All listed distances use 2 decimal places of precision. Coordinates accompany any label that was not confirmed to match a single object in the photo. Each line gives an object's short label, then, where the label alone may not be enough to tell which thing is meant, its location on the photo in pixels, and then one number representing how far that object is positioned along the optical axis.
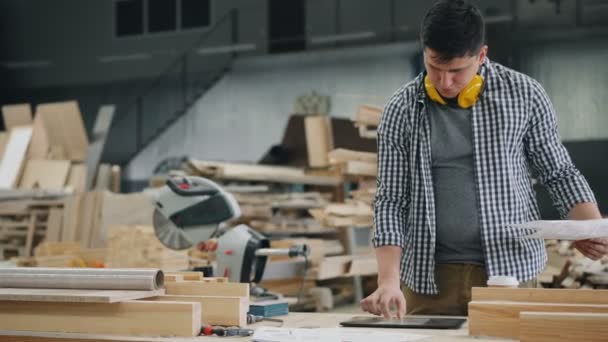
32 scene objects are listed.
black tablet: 2.35
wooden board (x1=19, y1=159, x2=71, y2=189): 10.03
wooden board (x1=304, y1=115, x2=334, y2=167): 8.61
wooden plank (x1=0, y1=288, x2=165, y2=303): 2.14
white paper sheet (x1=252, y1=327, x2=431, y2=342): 2.05
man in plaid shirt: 2.75
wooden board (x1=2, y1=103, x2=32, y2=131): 11.79
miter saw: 3.45
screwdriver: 2.19
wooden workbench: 2.09
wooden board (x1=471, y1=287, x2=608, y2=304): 2.07
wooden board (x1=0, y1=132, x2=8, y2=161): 10.66
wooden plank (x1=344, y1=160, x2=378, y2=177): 6.61
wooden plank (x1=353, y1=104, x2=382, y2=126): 6.80
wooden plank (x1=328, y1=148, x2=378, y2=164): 6.63
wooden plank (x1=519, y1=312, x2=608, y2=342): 1.79
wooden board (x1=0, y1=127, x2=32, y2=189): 10.01
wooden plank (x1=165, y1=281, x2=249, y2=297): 2.38
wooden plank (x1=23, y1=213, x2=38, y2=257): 8.03
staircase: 13.64
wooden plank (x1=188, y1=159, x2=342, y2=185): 7.73
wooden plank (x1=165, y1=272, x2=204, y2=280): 2.55
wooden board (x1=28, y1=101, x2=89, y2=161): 10.82
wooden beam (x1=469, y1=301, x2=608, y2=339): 2.03
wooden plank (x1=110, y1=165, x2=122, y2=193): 12.27
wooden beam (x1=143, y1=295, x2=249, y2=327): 2.30
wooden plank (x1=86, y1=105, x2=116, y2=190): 10.84
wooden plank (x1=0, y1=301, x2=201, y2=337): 2.14
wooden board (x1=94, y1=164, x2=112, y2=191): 11.28
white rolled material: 2.29
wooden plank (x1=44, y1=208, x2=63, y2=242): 7.95
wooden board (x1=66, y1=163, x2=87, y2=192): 10.14
